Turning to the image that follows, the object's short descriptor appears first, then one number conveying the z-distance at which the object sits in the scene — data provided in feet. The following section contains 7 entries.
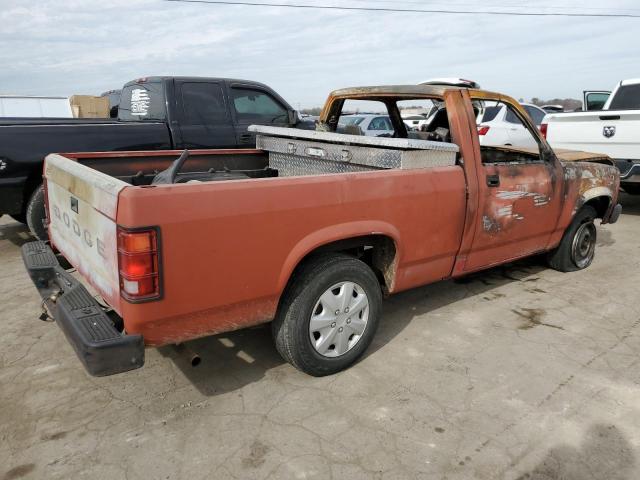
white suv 32.01
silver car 43.04
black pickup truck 16.57
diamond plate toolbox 10.54
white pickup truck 22.50
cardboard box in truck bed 36.70
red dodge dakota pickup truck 7.55
